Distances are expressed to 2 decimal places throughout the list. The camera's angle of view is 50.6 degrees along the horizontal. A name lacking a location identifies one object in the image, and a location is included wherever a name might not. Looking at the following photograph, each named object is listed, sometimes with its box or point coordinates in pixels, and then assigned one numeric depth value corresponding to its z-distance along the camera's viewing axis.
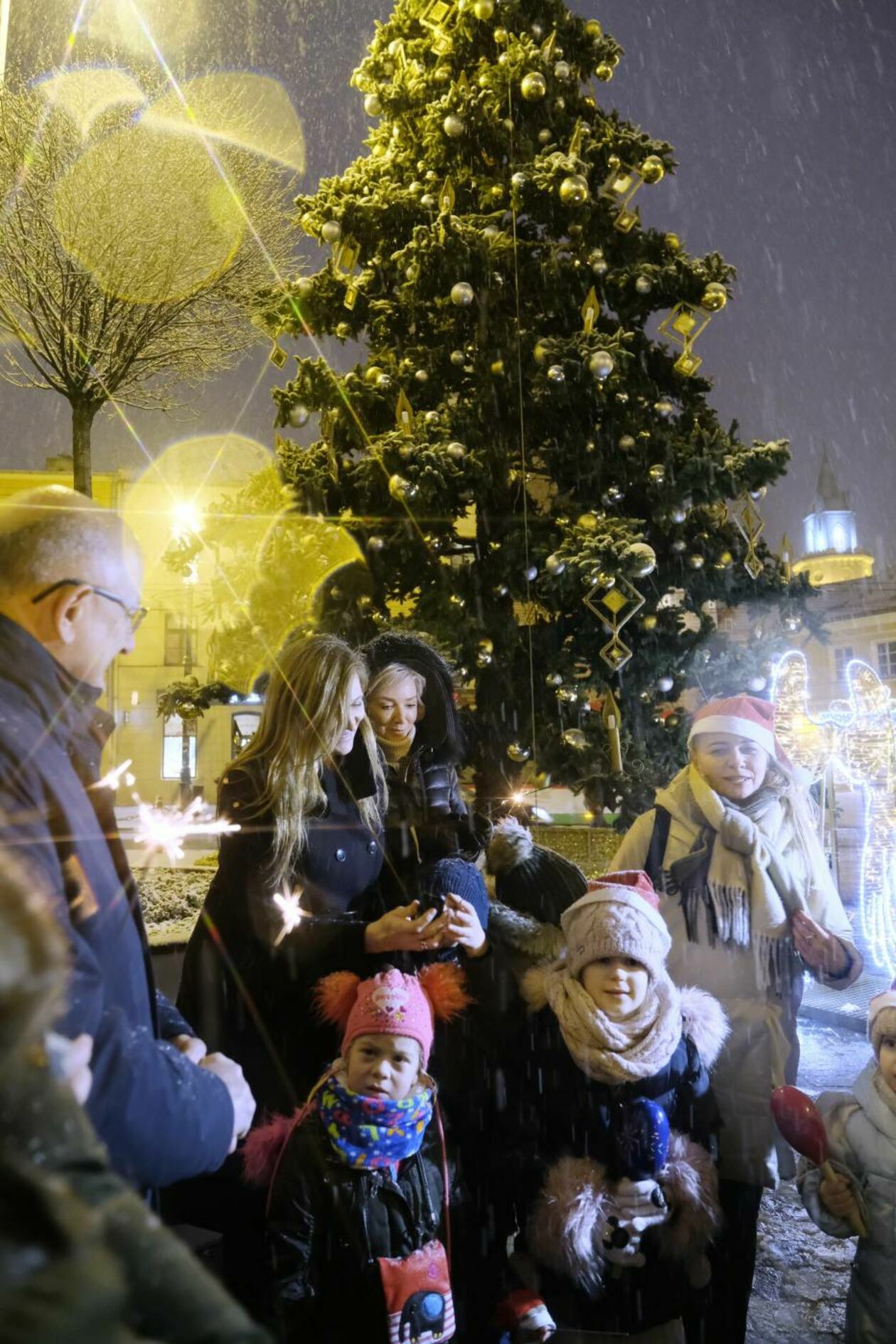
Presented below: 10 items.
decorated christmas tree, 4.98
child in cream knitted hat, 2.30
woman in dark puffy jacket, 2.64
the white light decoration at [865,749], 4.72
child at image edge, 2.45
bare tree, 4.72
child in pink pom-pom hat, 2.06
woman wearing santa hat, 3.03
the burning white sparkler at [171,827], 1.99
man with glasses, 1.15
